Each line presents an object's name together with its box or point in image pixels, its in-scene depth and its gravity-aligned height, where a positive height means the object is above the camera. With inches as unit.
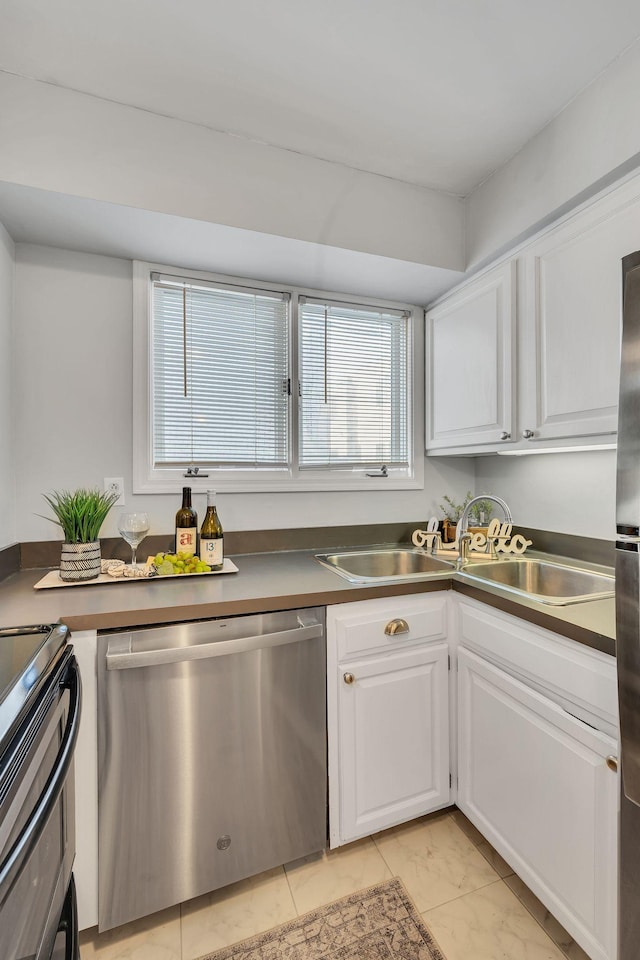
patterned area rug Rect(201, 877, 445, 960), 46.5 -48.8
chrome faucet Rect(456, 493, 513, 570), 65.5 -7.4
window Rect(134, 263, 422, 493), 73.7 +17.5
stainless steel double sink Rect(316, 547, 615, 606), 60.7 -13.8
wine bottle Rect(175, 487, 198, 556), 66.9 -6.5
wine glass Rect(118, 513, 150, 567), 64.6 -6.4
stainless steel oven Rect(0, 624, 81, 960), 23.0 -18.6
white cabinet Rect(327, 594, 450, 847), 55.8 -30.0
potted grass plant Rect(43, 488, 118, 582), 58.0 -6.6
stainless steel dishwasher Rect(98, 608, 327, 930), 46.3 -30.1
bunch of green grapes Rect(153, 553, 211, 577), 61.0 -11.1
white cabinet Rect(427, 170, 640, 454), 52.1 +20.0
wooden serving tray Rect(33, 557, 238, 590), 56.2 -12.4
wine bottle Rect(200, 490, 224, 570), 66.4 -8.6
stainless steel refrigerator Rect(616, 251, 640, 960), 33.7 -5.6
